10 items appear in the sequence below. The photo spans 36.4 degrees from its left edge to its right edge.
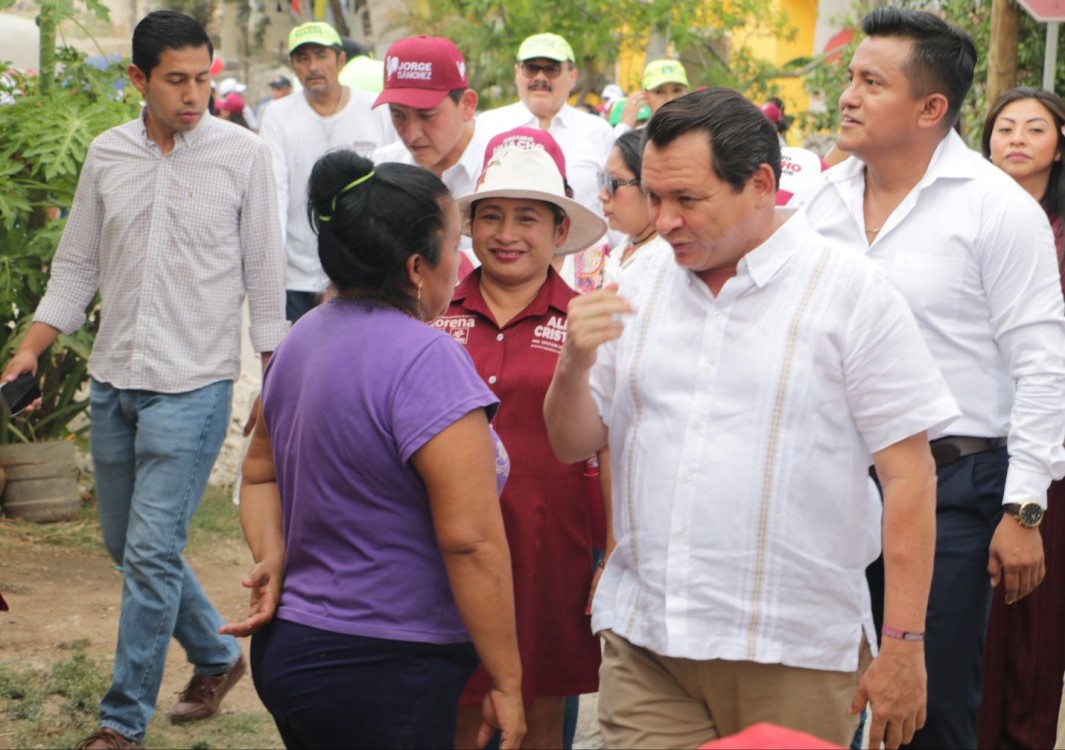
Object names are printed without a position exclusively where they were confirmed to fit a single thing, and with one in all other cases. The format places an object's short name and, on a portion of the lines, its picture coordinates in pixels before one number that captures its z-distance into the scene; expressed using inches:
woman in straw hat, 168.4
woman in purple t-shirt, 133.9
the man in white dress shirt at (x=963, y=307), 167.9
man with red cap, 238.2
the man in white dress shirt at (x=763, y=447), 135.1
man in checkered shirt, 220.4
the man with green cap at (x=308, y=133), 346.6
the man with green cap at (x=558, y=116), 326.6
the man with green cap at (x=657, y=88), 491.2
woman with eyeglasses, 228.8
